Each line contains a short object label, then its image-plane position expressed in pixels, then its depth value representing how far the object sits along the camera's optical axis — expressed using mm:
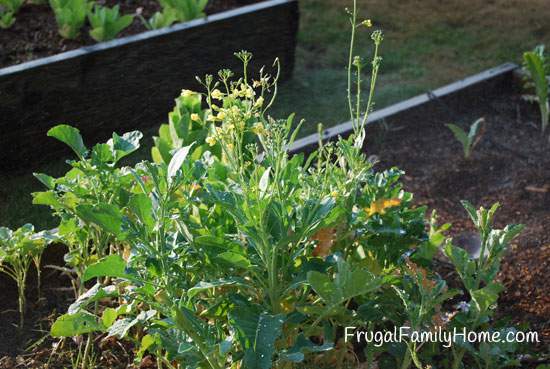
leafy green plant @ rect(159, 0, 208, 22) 4566
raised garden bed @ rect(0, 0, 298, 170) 3936
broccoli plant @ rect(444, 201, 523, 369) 2332
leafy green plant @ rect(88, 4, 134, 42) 4285
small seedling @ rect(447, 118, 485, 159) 3938
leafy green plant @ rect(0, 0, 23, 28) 4527
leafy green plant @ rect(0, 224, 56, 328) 2531
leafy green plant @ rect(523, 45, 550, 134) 4133
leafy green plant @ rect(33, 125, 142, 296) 2416
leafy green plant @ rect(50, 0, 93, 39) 4375
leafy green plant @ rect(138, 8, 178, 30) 4523
